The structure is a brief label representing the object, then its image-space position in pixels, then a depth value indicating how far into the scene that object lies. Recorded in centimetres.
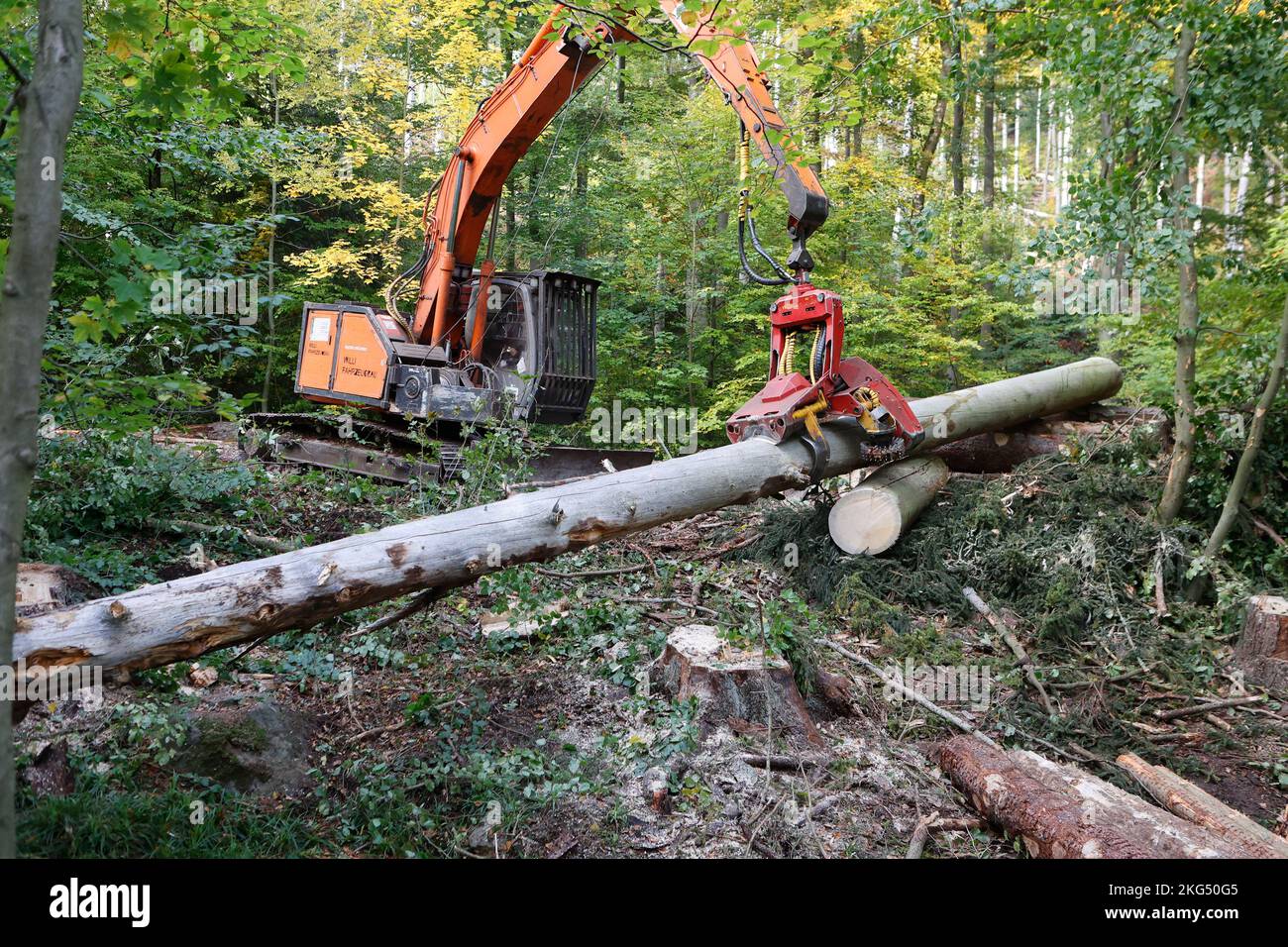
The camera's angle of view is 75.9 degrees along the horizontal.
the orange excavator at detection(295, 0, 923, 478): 557
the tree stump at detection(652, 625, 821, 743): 404
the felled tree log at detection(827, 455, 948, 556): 615
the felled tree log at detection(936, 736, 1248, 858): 302
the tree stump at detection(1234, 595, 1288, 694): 500
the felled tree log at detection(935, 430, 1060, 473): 764
